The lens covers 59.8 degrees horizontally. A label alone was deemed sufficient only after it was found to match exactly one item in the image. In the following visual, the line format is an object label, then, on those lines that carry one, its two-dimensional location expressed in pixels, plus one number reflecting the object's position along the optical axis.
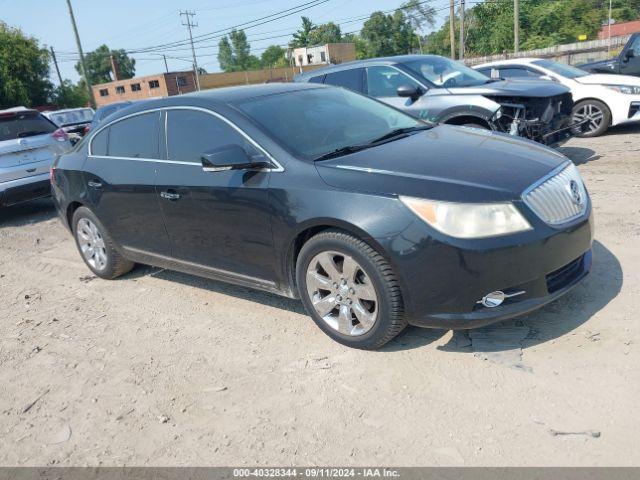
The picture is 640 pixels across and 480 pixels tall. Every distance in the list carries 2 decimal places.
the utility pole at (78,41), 33.81
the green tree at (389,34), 79.19
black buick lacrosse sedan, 3.07
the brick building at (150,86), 67.06
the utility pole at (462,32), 34.42
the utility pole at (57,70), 51.33
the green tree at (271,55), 121.38
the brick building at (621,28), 58.02
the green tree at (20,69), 34.38
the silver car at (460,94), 7.33
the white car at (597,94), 9.48
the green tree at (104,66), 107.81
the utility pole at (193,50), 57.32
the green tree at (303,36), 90.81
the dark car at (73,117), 15.26
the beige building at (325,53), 77.88
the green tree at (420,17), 78.36
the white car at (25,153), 8.12
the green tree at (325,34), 94.09
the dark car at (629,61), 11.60
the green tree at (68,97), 39.25
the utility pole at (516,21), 33.47
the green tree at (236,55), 121.19
